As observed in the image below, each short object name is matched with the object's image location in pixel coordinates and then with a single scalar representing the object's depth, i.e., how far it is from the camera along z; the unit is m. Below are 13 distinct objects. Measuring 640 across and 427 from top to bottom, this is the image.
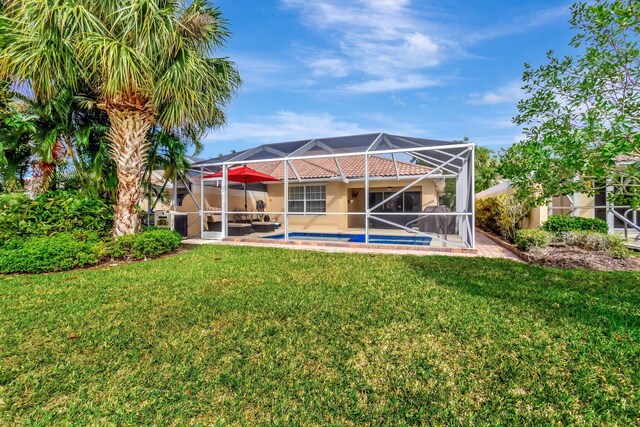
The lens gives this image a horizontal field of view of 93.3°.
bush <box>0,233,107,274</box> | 6.83
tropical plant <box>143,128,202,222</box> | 10.79
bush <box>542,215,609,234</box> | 10.16
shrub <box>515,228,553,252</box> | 8.51
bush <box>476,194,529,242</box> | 11.52
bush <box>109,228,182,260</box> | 8.16
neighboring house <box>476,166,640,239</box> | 11.52
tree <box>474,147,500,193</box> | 27.45
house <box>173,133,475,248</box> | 11.58
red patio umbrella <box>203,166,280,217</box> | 13.89
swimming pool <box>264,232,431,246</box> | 12.41
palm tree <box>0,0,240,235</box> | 7.34
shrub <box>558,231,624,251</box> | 8.01
